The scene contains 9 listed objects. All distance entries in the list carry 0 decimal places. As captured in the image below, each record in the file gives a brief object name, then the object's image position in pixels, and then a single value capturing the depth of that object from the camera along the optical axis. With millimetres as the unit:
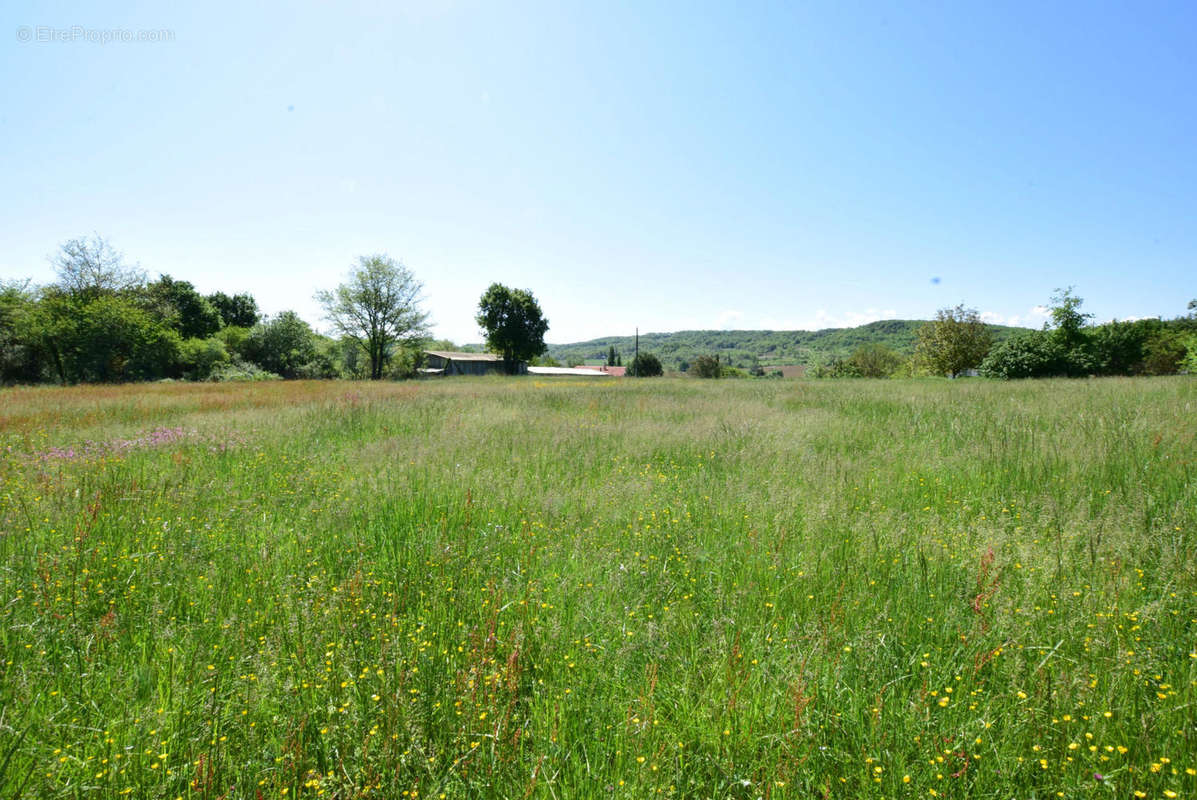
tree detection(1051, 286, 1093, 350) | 37250
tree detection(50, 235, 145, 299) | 34156
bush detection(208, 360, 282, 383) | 34562
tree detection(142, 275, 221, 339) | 47000
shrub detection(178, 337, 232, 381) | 35031
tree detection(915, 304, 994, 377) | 47219
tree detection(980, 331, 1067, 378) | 32156
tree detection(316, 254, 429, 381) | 44062
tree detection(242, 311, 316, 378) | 46062
